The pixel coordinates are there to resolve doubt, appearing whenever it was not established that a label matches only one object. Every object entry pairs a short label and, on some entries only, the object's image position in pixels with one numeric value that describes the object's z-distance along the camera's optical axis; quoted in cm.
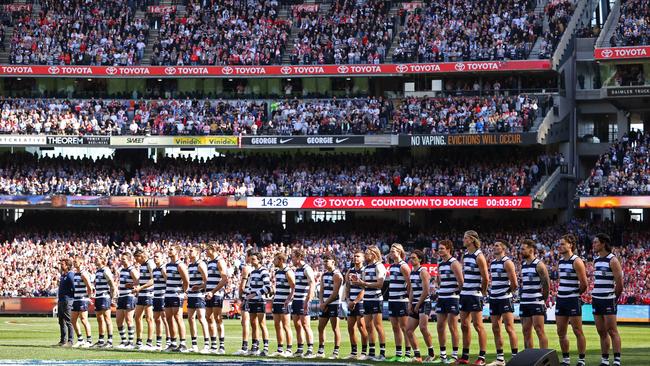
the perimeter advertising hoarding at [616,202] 5334
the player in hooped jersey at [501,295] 2184
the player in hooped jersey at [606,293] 2083
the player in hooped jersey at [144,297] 2845
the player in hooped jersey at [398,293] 2403
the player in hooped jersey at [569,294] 2112
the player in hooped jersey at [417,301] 2352
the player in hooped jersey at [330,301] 2553
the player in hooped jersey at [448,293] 2278
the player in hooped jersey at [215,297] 2736
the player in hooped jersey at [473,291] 2223
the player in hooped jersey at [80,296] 2897
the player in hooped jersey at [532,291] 2153
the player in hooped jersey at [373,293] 2459
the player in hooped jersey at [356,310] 2500
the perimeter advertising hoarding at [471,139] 5788
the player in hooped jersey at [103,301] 2897
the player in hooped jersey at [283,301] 2614
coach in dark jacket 2894
